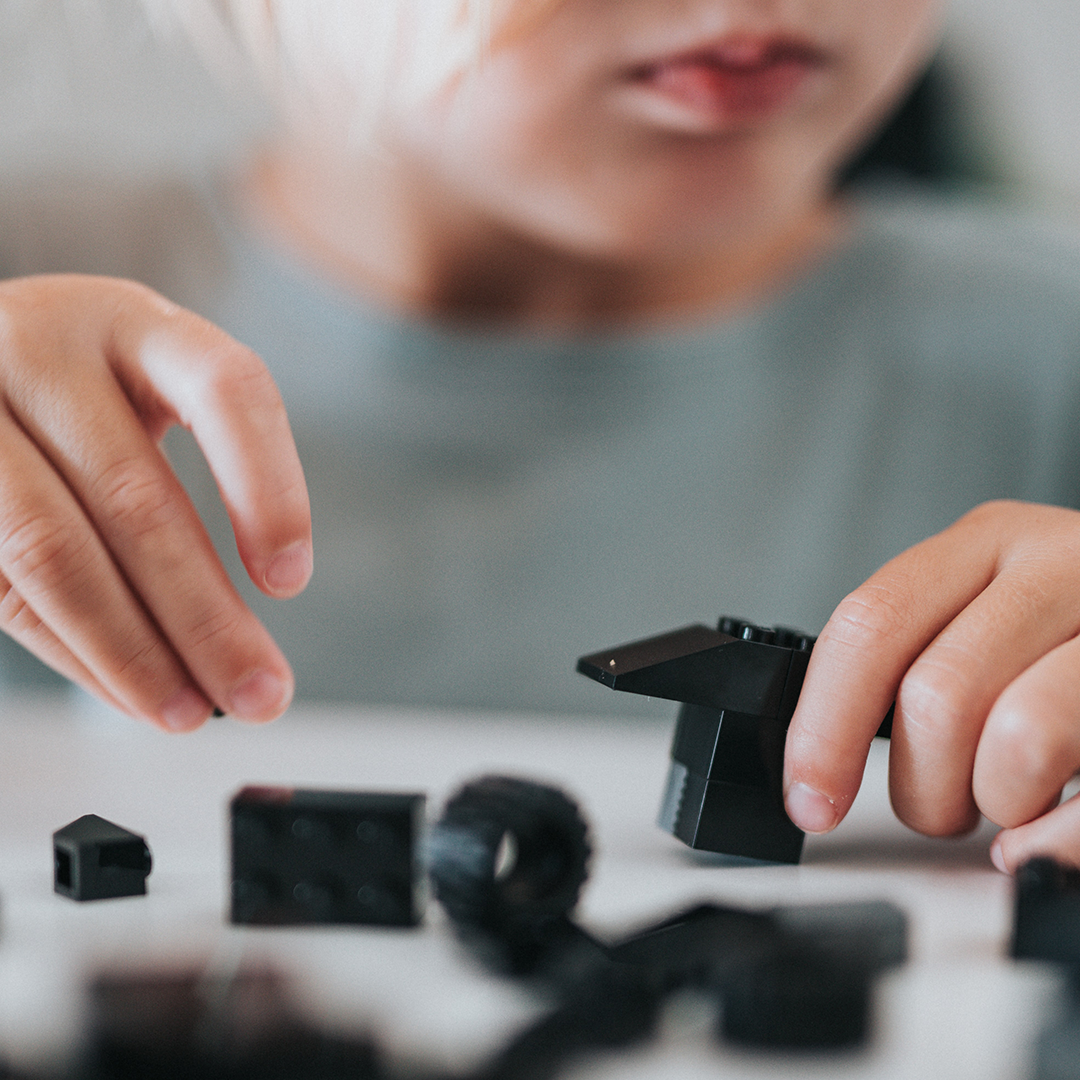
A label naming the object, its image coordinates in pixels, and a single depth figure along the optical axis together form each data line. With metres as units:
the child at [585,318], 0.65
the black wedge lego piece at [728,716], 0.34
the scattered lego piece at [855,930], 0.29
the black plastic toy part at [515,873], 0.28
